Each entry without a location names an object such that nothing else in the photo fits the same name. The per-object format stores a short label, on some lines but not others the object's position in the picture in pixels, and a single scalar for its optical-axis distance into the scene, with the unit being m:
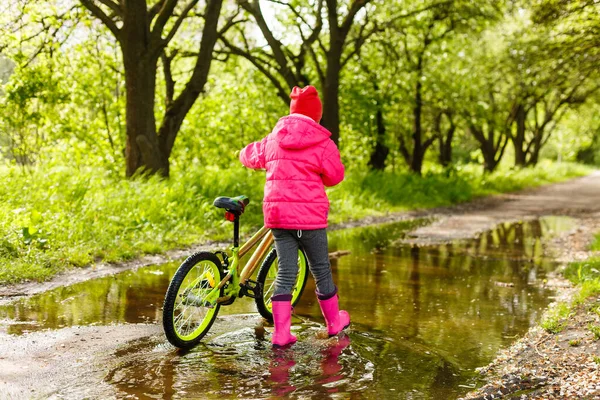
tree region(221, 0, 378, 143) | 16.26
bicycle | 4.97
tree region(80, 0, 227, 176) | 12.39
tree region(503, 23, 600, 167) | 16.61
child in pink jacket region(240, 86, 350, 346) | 5.16
